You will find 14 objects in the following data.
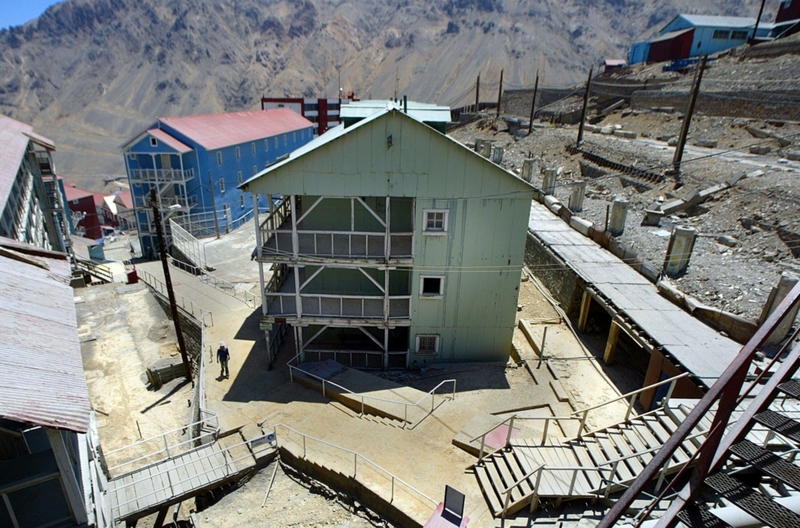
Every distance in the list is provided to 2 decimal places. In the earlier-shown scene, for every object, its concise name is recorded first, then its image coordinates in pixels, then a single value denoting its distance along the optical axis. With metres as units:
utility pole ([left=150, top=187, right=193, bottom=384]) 15.50
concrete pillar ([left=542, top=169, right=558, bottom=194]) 33.16
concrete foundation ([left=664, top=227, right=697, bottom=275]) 18.55
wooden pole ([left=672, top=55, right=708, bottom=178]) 27.47
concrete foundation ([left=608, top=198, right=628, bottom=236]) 23.28
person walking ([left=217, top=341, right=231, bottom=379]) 15.91
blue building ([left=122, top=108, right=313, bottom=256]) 34.34
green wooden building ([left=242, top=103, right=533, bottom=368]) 14.71
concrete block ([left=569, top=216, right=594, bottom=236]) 25.47
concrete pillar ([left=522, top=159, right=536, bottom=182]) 36.66
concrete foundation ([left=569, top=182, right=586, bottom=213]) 28.39
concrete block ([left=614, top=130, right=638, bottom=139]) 44.03
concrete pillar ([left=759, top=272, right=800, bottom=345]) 13.00
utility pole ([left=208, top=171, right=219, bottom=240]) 34.36
